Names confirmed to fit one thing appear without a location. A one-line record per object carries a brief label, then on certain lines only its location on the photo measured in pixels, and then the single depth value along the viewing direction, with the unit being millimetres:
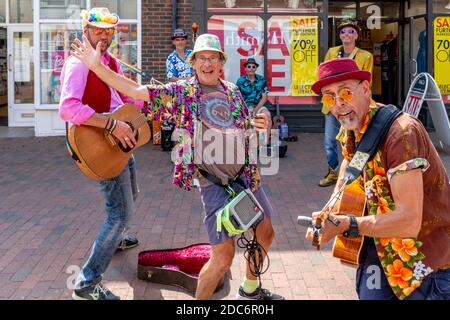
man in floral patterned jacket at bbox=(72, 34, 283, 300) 3551
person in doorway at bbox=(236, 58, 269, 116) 9227
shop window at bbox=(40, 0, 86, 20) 11555
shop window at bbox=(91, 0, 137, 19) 11562
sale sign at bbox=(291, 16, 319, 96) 11805
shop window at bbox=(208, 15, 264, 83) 11742
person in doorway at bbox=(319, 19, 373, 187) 7125
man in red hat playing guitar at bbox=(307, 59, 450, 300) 2275
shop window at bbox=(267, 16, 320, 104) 11805
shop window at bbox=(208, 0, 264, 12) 11711
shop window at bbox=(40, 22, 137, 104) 11617
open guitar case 4250
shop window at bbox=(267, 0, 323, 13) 11805
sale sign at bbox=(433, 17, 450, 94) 12047
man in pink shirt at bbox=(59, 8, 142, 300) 3686
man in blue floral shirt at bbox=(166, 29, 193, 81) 8828
